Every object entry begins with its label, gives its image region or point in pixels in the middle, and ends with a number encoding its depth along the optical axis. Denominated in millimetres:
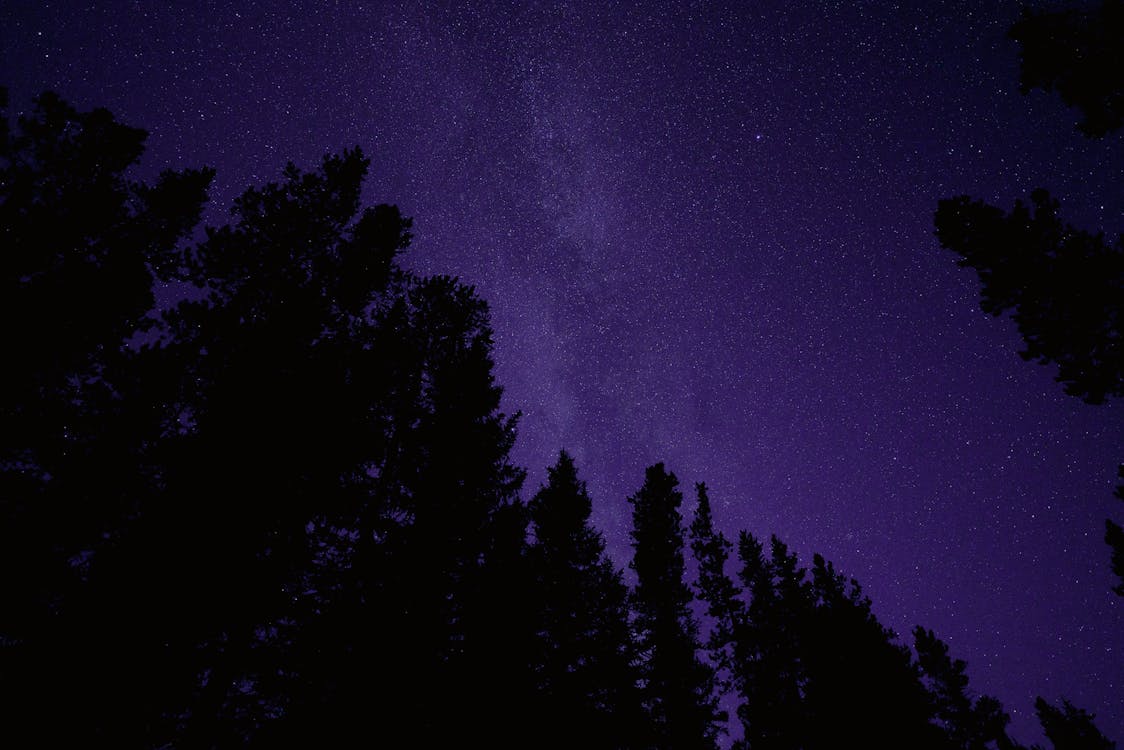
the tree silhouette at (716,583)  24703
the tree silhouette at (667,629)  18469
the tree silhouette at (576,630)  13297
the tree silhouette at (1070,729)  32844
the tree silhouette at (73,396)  7273
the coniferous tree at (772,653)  20172
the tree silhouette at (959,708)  33625
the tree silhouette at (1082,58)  10039
